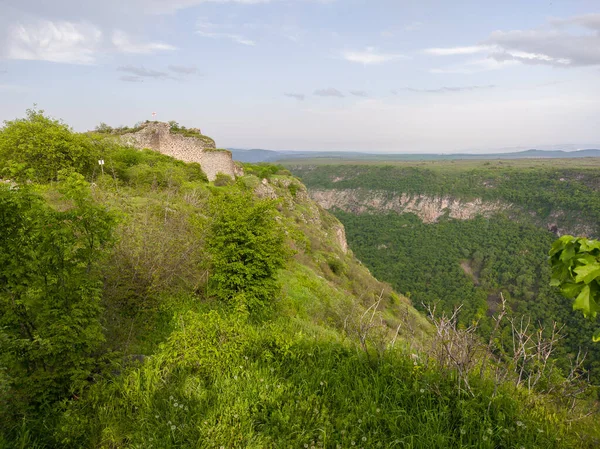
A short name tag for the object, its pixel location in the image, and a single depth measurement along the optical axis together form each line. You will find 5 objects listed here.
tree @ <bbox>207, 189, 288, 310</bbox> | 7.43
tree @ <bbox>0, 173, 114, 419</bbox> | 3.21
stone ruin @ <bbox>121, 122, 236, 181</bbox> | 25.97
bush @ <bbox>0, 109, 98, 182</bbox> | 13.41
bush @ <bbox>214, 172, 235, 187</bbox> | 24.80
